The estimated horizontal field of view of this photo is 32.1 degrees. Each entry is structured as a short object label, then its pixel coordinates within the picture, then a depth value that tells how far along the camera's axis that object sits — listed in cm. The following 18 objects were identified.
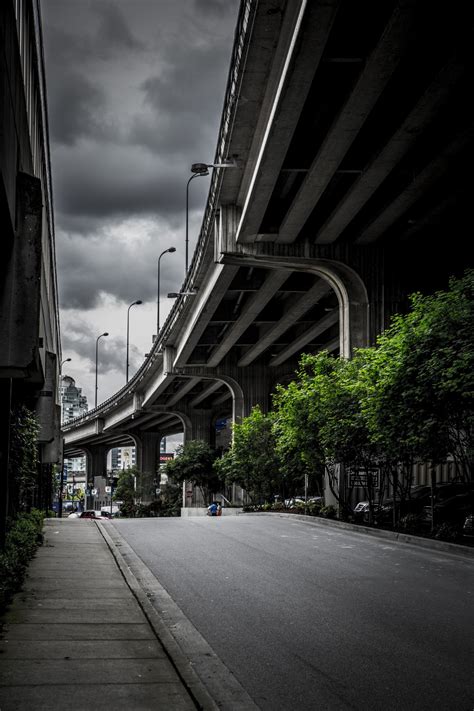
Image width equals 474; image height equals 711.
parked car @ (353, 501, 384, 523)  2559
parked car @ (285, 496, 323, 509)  3530
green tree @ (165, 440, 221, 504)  6500
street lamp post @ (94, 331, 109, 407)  9698
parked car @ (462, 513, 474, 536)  1966
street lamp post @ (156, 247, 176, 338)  7306
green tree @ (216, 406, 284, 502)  4353
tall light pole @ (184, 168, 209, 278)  2602
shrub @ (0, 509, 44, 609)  993
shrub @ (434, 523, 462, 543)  1908
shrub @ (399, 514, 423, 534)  2207
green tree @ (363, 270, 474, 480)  1633
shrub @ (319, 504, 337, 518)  2936
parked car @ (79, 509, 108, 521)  6581
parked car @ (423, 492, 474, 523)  2183
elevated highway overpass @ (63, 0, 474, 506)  1689
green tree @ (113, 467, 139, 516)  8738
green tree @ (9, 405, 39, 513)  1534
